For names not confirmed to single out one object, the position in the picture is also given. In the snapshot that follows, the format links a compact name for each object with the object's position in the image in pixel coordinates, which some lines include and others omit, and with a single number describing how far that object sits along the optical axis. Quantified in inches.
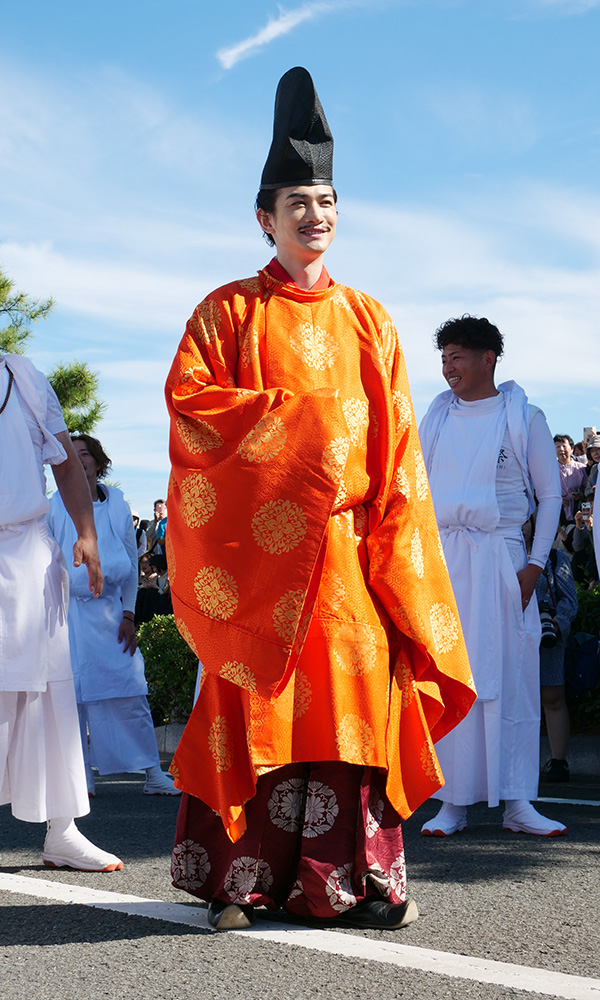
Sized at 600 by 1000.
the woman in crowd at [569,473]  465.4
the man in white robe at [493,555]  205.5
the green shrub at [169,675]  365.4
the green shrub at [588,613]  300.8
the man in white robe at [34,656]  162.9
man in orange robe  126.0
